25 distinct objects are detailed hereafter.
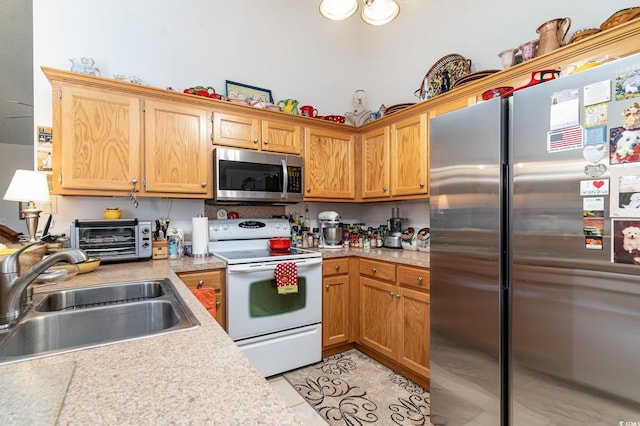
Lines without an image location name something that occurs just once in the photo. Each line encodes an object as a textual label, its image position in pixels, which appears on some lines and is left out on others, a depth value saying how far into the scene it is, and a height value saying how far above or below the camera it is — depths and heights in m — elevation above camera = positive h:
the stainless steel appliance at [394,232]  2.82 -0.18
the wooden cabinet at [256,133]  2.42 +0.69
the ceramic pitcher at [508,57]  1.96 +1.02
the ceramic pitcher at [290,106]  2.81 +1.01
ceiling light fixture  1.72 +1.19
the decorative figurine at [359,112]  3.19 +1.10
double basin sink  0.89 -0.37
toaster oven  1.97 -0.17
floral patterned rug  1.83 -1.24
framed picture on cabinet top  2.79 +1.17
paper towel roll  2.34 -0.17
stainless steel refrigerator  1.08 -0.19
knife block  2.23 -0.27
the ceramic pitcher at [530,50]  1.86 +1.01
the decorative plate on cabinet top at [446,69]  2.46 +1.21
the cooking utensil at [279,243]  2.69 -0.27
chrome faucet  0.91 -0.20
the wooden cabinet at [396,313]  2.08 -0.77
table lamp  1.74 +0.13
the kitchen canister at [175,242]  2.29 -0.22
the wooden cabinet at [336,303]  2.54 -0.78
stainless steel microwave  2.35 +0.31
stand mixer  2.90 -0.17
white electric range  2.13 -0.70
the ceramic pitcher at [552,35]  1.74 +1.04
